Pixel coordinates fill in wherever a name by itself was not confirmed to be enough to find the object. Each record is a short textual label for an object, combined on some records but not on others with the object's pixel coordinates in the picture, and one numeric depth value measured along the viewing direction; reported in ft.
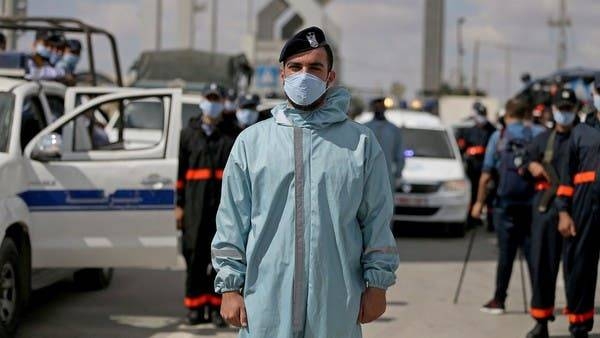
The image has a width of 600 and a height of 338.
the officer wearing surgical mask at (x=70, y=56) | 42.11
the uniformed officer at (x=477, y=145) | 60.75
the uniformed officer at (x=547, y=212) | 28.25
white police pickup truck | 29.32
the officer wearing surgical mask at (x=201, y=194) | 30.63
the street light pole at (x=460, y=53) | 240.32
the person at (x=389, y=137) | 44.57
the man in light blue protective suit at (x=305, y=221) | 14.42
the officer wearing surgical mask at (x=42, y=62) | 38.81
